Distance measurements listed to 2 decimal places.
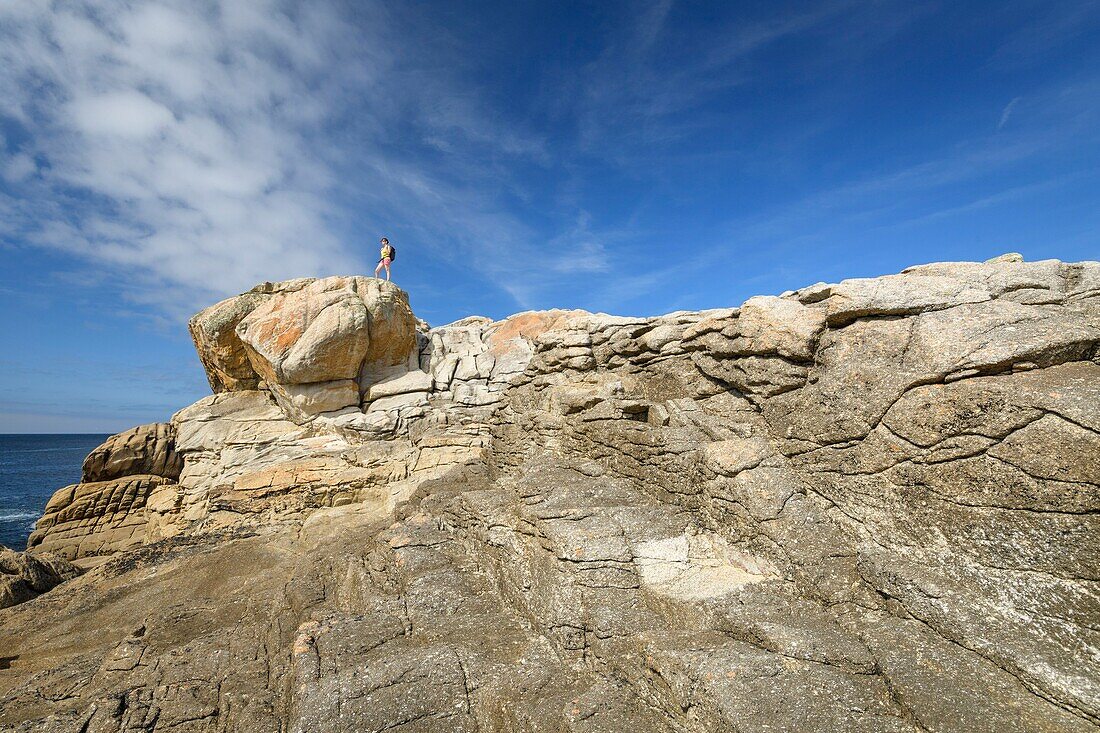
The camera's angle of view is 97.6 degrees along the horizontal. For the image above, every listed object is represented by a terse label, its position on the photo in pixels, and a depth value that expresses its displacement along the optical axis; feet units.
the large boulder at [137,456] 78.12
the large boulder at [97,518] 71.97
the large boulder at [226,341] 79.30
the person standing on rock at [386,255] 89.45
